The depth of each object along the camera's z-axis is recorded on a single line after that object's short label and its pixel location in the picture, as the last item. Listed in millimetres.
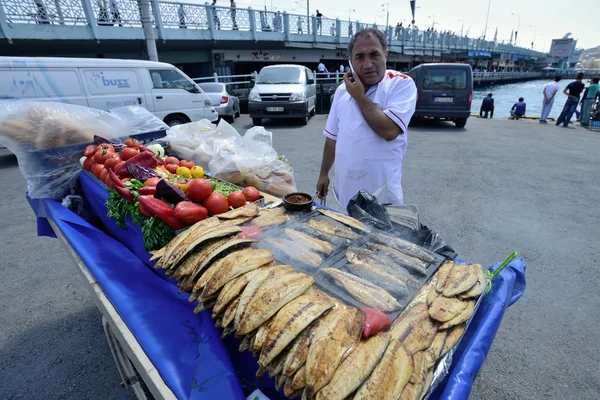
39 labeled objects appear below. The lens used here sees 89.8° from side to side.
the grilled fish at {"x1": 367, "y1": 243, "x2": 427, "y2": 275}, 1385
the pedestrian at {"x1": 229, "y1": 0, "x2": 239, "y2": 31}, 18016
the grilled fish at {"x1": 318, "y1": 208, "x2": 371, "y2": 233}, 1710
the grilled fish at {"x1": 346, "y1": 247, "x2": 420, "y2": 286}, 1333
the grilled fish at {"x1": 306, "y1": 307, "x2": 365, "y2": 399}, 881
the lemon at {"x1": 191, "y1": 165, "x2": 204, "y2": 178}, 2648
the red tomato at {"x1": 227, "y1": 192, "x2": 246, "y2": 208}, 2090
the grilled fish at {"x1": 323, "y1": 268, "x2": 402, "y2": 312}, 1172
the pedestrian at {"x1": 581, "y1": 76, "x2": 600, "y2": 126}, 11086
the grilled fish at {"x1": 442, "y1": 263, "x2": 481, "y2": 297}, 1238
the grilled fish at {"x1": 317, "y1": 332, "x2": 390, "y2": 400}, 846
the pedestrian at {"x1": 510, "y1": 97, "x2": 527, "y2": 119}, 14294
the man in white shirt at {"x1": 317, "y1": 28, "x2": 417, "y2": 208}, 2111
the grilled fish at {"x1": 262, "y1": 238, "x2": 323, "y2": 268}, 1420
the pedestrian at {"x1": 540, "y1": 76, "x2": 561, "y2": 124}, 11562
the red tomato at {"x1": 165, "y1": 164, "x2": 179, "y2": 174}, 2748
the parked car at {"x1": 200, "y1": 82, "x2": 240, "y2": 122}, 11188
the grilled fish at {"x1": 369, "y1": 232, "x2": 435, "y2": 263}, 1469
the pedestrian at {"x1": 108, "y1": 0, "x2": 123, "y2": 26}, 13534
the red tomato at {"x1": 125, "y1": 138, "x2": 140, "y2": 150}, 3145
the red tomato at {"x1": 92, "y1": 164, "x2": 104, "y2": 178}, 2727
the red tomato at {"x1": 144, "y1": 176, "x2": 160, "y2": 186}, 2156
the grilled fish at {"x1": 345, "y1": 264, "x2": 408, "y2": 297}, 1260
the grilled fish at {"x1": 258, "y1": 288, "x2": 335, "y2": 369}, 964
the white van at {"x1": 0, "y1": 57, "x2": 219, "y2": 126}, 6414
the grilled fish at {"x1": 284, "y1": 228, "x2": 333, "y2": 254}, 1502
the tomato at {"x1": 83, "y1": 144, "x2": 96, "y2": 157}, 3102
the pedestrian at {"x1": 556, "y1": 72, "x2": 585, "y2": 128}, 10891
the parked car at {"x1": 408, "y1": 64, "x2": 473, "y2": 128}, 10562
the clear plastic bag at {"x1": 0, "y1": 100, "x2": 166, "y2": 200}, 2893
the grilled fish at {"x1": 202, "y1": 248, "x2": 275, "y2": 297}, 1258
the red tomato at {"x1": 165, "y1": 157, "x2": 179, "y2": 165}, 2935
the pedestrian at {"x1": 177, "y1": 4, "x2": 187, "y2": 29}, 15828
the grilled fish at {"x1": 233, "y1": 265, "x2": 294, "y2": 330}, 1108
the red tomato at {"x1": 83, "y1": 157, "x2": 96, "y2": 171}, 2958
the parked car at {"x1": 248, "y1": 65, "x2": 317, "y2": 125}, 10641
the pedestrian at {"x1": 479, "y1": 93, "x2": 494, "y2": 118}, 14406
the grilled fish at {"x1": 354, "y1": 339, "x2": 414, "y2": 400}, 846
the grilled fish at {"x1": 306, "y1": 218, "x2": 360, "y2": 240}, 1645
